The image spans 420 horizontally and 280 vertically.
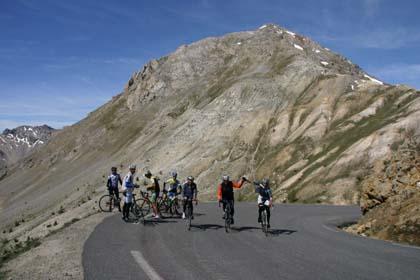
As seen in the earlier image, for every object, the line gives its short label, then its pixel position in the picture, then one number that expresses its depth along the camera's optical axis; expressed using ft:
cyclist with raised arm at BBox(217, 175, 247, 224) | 54.54
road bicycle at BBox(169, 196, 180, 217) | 70.13
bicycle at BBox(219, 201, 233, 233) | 52.89
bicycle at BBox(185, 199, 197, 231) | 54.94
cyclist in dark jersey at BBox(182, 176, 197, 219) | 59.57
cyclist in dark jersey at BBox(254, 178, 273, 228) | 52.85
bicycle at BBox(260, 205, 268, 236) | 50.95
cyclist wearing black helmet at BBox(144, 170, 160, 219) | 64.03
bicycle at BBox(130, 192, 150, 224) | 59.48
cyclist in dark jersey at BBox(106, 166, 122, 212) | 68.80
